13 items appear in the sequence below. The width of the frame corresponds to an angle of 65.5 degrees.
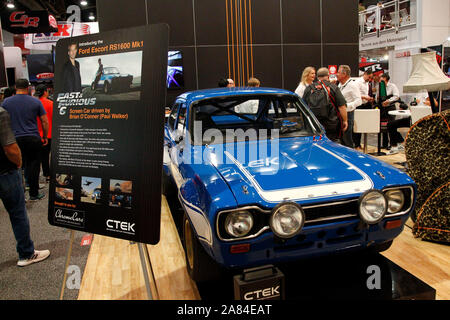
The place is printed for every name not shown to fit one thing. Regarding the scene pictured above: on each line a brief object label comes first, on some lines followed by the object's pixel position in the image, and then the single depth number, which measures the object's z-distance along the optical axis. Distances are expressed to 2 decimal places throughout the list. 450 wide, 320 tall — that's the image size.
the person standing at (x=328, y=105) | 4.95
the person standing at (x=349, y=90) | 6.31
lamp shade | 4.45
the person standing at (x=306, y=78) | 5.95
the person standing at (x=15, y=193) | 2.94
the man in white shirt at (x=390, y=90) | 8.34
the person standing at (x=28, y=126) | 4.97
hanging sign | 10.34
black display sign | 2.11
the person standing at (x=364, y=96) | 7.71
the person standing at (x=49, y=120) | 6.00
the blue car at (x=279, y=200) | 2.12
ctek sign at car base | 1.95
